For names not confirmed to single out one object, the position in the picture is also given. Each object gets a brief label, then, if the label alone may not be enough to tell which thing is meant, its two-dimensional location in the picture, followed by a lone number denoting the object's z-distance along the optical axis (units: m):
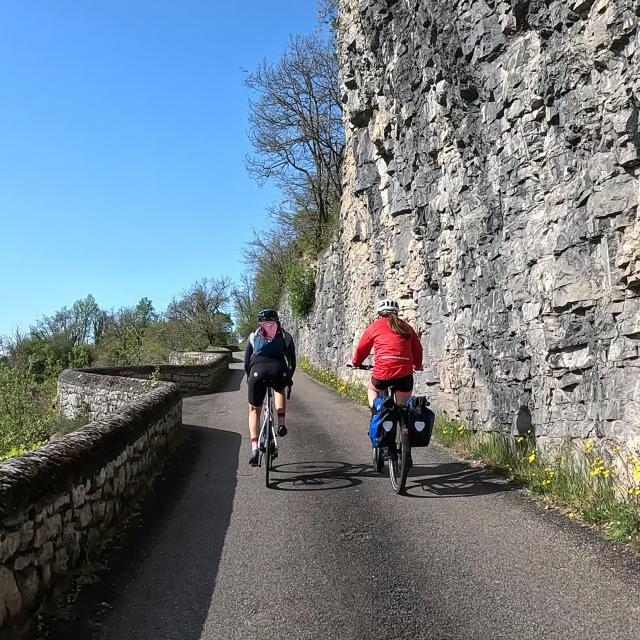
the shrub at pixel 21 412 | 12.50
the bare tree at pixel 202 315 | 42.62
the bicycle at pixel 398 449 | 5.76
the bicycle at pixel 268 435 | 6.36
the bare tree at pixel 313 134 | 30.38
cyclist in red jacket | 6.34
